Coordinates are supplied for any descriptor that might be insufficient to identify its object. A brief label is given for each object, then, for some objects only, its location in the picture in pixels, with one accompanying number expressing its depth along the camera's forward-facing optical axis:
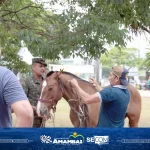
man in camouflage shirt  6.13
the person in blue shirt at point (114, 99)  4.05
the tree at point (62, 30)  7.64
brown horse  5.39
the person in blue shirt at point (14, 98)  2.27
